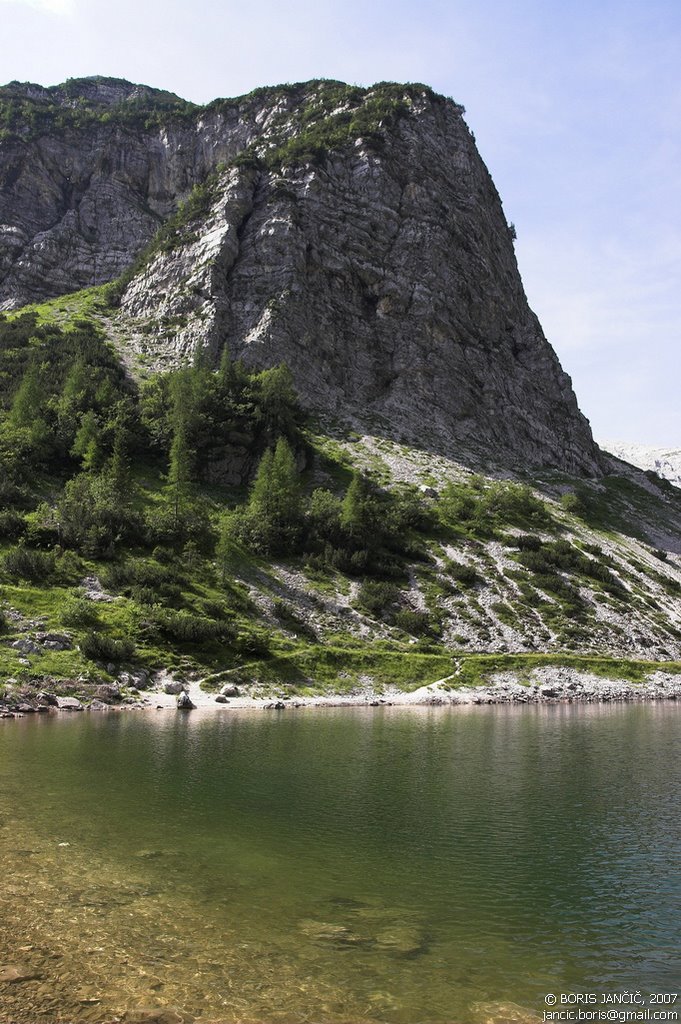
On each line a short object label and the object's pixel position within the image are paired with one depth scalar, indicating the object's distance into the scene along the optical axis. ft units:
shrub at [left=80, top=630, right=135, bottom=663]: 169.89
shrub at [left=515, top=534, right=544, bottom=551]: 305.32
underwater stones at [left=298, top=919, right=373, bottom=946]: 40.04
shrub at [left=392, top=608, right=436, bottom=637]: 235.81
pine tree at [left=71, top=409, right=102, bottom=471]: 297.33
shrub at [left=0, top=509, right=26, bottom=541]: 229.25
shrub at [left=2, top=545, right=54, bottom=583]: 205.57
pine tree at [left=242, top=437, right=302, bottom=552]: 272.10
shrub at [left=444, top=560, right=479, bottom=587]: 271.10
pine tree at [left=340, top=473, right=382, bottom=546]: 286.05
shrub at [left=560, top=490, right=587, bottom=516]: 373.20
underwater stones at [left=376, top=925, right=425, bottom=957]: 38.91
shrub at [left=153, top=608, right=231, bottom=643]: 191.31
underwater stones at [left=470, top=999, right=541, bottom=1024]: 32.07
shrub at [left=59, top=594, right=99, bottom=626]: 179.93
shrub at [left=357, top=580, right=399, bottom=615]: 245.45
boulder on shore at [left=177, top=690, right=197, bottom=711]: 160.79
